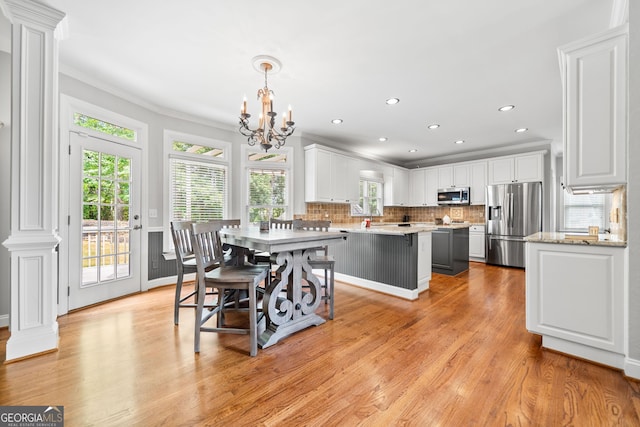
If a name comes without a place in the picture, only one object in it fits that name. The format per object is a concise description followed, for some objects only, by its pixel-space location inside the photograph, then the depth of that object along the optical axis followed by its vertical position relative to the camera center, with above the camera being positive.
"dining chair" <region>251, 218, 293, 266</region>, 3.15 -0.20
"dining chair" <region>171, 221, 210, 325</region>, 2.46 -0.41
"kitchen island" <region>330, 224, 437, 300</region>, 3.30 -0.64
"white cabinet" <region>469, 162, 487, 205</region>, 5.70 +0.70
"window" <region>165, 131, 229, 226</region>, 3.86 +0.55
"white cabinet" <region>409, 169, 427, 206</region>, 6.76 +0.69
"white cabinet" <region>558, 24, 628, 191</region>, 1.72 +0.73
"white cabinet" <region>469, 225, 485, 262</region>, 5.59 -0.64
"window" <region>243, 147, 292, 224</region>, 4.57 +0.52
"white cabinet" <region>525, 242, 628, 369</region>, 1.75 -0.62
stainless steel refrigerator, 4.94 -0.10
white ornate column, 1.87 +0.20
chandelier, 2.43 +0.94
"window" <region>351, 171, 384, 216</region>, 5.89 +0.42
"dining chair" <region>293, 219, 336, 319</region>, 2.65 -0.50
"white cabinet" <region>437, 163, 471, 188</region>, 6.00 +0.91
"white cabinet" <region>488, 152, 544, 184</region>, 5.02 +0.93
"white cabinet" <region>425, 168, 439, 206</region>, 6.51 +0.70
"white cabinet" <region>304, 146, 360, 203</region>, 4.73 +0.70
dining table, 2.09 -0.58
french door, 2.84 -0.10
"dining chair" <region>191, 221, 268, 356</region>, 1.97 -0.52
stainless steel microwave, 5.92 +0.42
